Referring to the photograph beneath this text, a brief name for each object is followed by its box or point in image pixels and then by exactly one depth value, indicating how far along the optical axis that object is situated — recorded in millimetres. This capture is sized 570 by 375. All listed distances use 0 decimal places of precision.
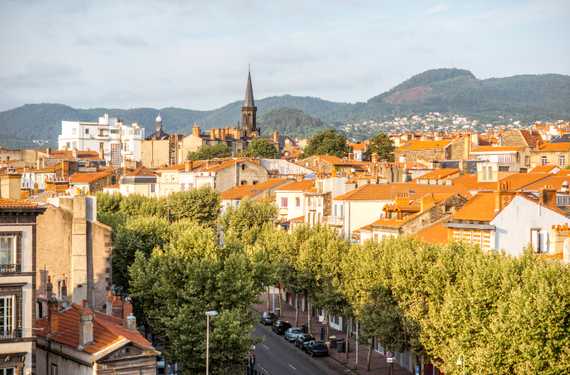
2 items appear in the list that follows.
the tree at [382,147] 186762
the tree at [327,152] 199375
